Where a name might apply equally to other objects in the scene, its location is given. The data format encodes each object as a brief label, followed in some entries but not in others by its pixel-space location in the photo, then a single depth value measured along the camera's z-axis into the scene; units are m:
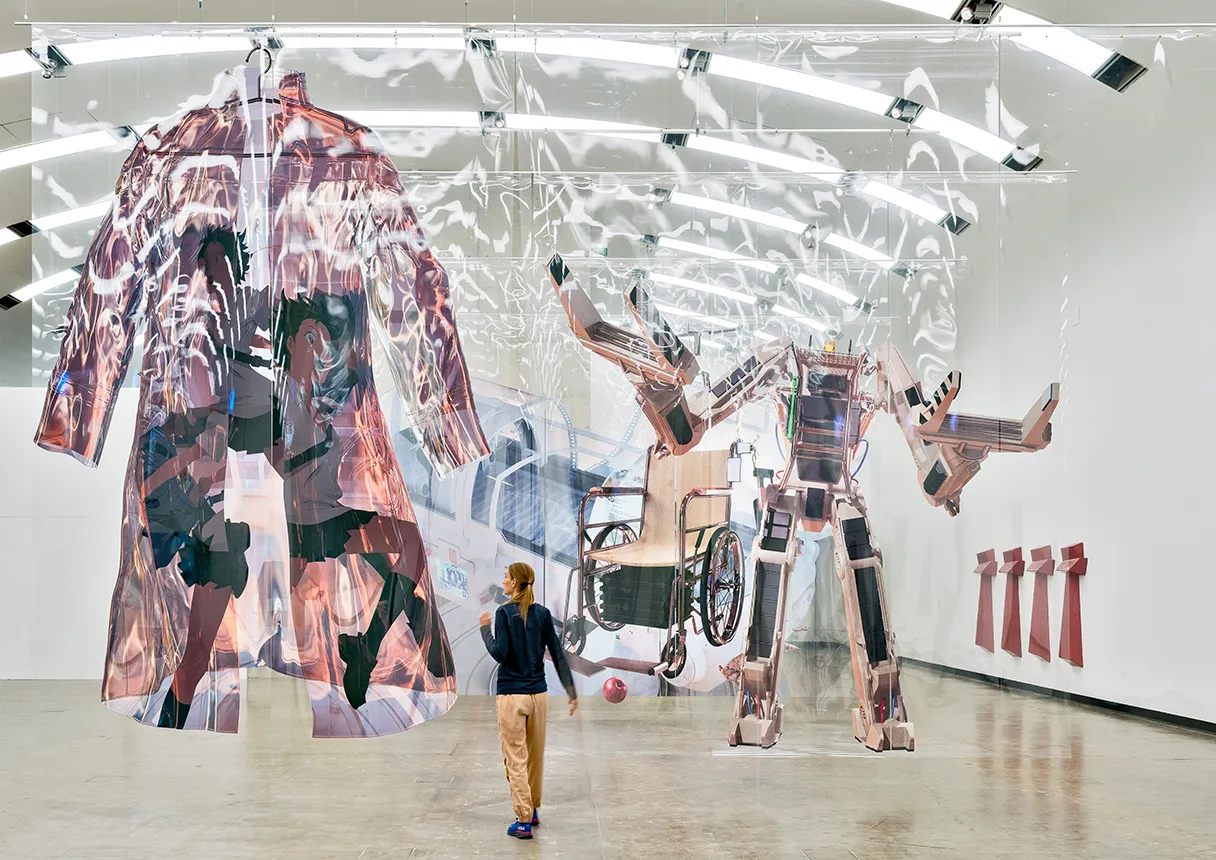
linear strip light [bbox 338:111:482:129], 5.12
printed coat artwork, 4.73
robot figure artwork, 5.41
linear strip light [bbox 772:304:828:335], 5.51
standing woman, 4.30
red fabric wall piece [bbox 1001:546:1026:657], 6.11
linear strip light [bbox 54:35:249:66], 4.96
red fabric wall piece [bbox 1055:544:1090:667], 7.63
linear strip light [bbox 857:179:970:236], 5.46
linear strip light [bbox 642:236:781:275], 5.60
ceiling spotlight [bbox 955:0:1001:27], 6.94
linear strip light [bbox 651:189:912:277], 5.52
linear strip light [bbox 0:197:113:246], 4.91
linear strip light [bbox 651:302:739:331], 5.61
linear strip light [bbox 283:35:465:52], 5.12
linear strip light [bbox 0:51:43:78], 7.60
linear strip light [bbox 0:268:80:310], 4.89
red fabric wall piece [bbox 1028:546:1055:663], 7.04
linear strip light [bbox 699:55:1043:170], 5.40
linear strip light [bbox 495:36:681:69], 5.27
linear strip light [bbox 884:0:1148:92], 5.46
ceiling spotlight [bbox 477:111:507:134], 5.18
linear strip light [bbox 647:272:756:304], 5.63
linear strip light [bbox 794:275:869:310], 5.52
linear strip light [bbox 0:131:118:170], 4.93
